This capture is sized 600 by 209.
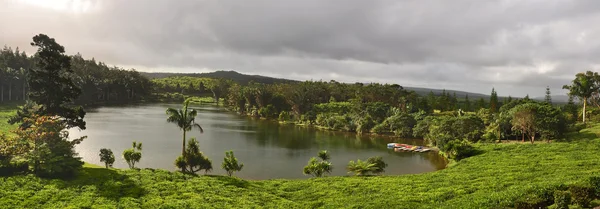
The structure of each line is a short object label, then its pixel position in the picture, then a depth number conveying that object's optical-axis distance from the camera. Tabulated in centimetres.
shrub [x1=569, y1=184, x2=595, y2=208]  1742
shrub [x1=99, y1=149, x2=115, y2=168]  3843
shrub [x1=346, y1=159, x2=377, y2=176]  4084
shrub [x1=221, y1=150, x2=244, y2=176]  3891
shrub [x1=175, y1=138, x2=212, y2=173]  3853
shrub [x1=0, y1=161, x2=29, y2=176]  3005
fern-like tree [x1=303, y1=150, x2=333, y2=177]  3966
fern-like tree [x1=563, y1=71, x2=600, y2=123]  6188
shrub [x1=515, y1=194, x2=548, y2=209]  1708
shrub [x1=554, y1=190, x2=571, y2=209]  1685
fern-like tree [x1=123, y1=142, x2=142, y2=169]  3912
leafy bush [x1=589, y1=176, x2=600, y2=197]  1817
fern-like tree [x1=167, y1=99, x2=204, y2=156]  3988
